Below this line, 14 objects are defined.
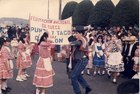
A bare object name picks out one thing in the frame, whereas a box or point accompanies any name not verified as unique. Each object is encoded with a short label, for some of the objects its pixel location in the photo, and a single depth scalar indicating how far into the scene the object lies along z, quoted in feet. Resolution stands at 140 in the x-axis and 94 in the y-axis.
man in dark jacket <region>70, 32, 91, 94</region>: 16.82
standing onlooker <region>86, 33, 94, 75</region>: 25.26
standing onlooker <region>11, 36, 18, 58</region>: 37.39
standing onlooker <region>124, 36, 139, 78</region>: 23.16
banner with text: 19.61
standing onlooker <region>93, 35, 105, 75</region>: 24.22
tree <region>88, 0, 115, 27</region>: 51.92
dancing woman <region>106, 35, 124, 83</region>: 22.14
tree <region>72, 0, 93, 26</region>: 57.96
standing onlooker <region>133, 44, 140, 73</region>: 21.36
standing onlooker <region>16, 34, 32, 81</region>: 22.43
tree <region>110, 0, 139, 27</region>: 44.12
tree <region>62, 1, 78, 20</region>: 63.30
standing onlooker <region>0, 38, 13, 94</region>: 17.67
